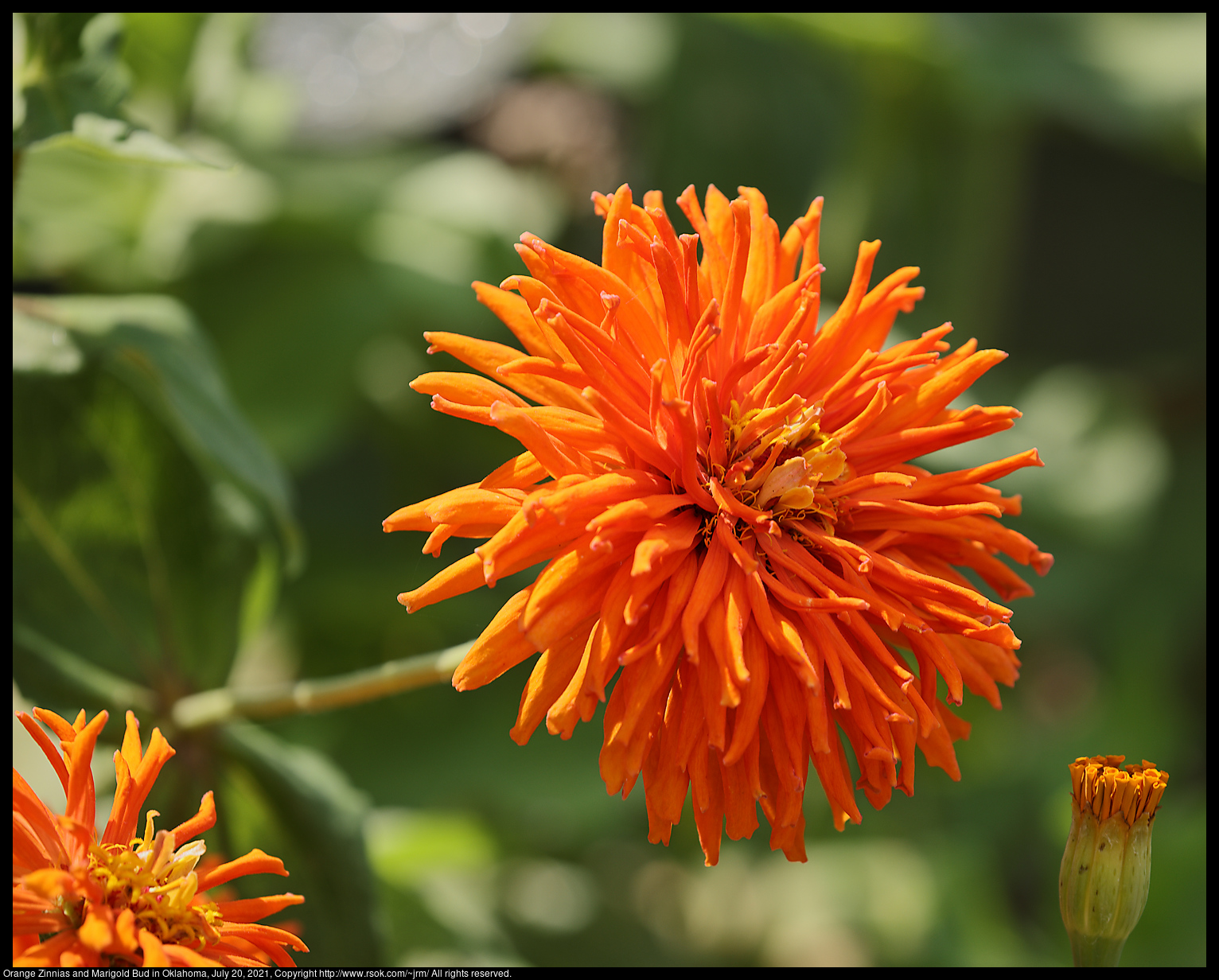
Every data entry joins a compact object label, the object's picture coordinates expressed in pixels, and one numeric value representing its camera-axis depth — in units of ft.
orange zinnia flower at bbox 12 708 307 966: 2.34
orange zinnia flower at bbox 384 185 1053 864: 2.36
